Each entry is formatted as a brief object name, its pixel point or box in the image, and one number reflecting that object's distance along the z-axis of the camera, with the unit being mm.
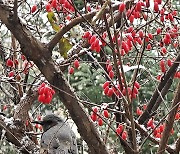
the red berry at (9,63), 3551
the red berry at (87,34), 2818
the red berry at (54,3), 3107
